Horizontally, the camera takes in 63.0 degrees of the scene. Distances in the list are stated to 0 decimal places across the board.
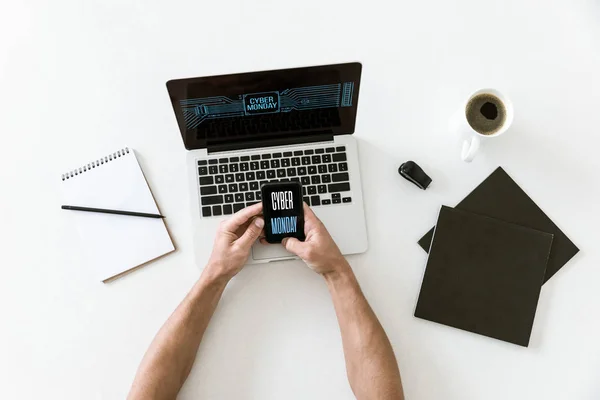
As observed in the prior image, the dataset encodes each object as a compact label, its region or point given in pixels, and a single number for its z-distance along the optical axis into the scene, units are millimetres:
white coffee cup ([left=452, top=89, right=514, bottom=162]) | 1033
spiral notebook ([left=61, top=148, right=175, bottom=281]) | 1092
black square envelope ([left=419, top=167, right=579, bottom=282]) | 1070
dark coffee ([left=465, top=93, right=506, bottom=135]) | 1050
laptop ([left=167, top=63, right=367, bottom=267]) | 1052
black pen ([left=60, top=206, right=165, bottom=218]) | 1093
